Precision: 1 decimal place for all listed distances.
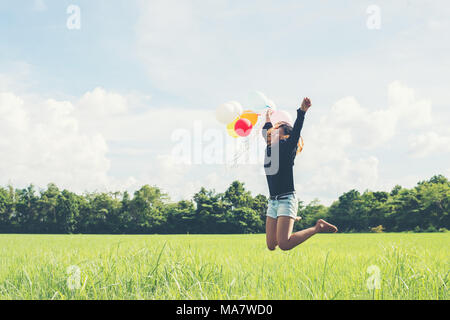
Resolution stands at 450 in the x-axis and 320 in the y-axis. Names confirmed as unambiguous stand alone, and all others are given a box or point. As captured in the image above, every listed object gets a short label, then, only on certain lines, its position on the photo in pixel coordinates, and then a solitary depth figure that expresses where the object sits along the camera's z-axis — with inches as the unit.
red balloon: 216.7
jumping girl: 194.1
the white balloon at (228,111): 212.2
